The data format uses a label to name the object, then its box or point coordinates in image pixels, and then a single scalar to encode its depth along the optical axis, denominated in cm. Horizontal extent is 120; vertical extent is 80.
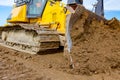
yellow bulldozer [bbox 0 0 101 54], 570
